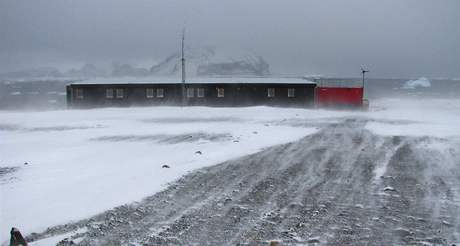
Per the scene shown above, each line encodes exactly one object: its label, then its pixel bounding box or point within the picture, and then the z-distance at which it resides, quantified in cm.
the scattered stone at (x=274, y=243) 717
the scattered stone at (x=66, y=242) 734
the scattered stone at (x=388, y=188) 1121
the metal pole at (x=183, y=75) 4981
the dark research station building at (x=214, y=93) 5153
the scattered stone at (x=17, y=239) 713
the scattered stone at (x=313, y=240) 750
